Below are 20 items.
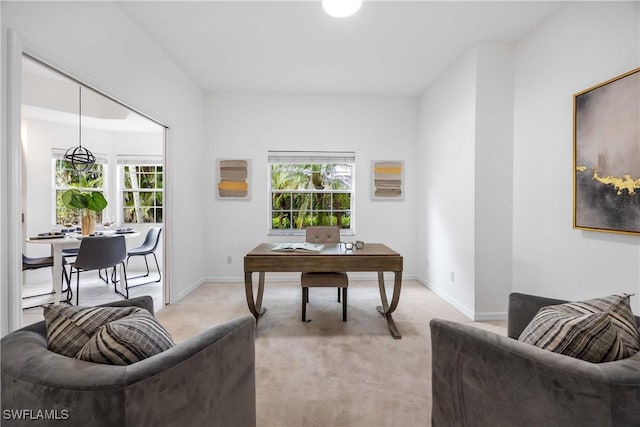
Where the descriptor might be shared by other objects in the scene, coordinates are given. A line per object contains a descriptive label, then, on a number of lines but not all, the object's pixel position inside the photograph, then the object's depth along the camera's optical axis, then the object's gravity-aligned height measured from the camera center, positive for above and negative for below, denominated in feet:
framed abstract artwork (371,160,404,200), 13.98 +1.57
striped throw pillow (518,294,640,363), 2.99 -1.35
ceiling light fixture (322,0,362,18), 6.02 +4.40
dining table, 9.89 -1.31
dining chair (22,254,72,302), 10.13 -1.90
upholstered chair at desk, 8.95 -2.24
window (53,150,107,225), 15.55 +1.66
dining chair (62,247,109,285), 11.80 -1.79
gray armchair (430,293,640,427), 2.52 -1.78
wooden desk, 8.36 -1.51
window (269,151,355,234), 14.29 +0.81
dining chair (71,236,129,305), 10.00 -1.53
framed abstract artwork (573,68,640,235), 5.75 +1.20
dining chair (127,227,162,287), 13.56 -1.68
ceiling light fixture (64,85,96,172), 12.43 +2.45
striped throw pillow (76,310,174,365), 2.80 -1.37
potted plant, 11.22 +0.33
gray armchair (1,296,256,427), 2.39 -1.59
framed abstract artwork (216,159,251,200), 13.61 +1.58
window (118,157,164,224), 17.20 +1.16
